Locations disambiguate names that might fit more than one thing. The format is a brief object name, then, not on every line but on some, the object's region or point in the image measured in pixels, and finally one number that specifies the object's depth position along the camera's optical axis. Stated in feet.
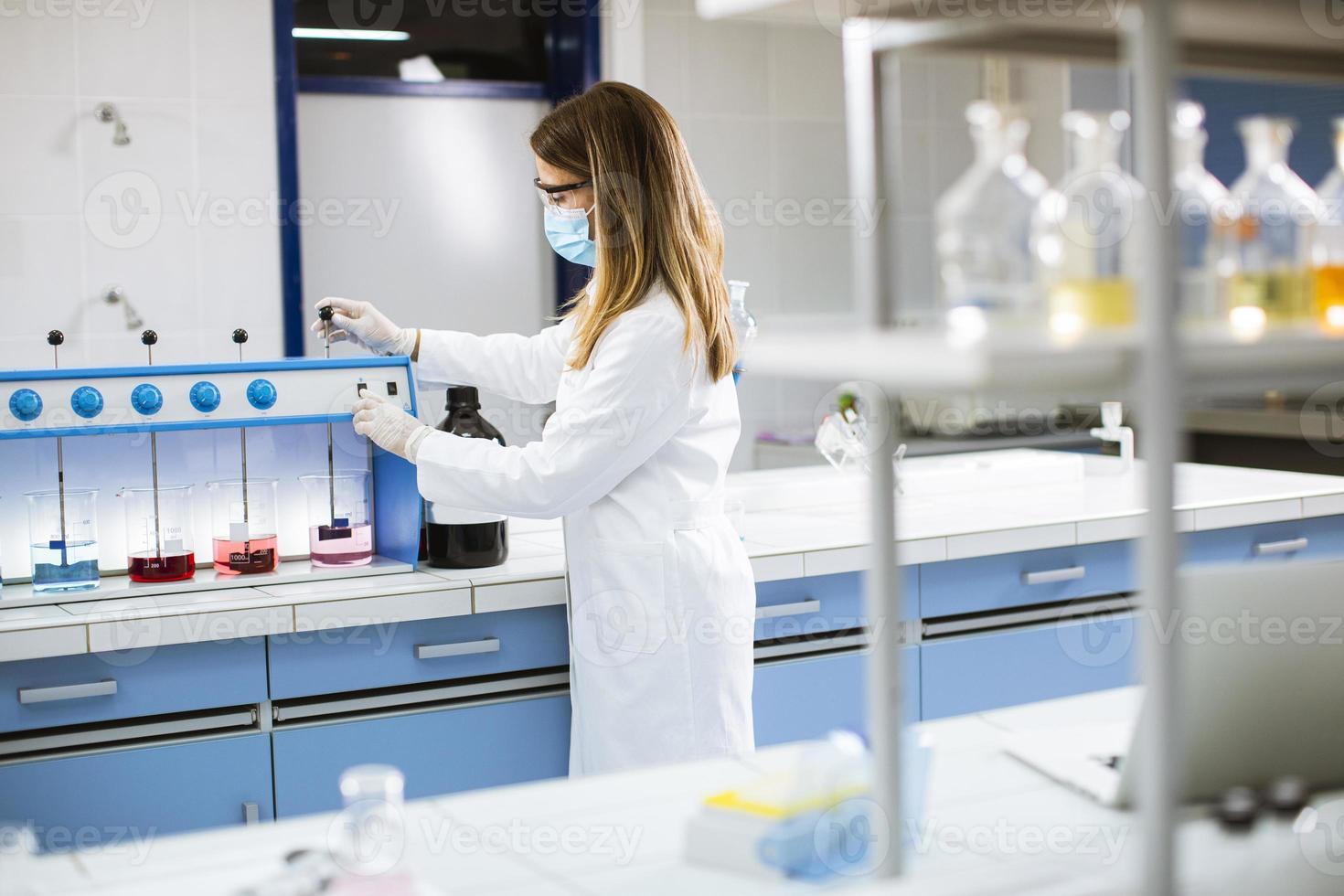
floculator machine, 7.05
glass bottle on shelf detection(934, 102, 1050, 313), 3.25
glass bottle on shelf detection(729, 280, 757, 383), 9.09
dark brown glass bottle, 7.55
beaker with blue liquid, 7.04
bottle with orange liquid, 3.46
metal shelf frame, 2.92
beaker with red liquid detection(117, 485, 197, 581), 7.20
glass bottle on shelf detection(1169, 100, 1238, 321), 3.28
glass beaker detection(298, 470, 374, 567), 7.55
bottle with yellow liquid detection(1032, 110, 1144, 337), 3.17
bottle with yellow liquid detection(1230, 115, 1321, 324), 3.41
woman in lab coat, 6.73
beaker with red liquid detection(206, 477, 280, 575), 7.41
